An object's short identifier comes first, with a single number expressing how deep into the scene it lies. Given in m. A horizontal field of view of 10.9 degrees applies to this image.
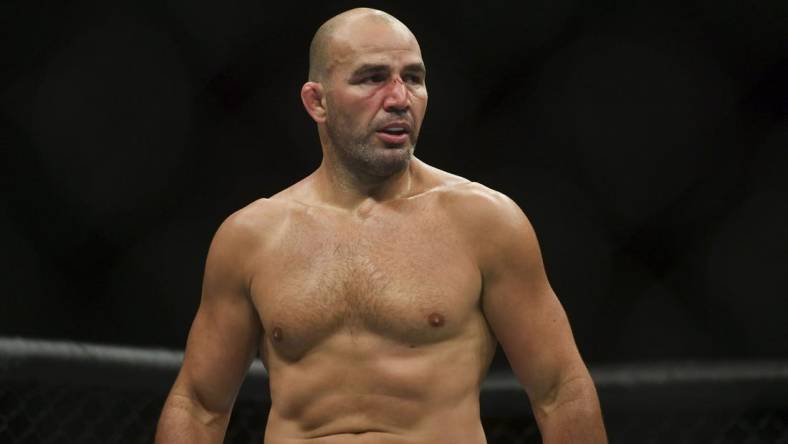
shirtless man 6.10
